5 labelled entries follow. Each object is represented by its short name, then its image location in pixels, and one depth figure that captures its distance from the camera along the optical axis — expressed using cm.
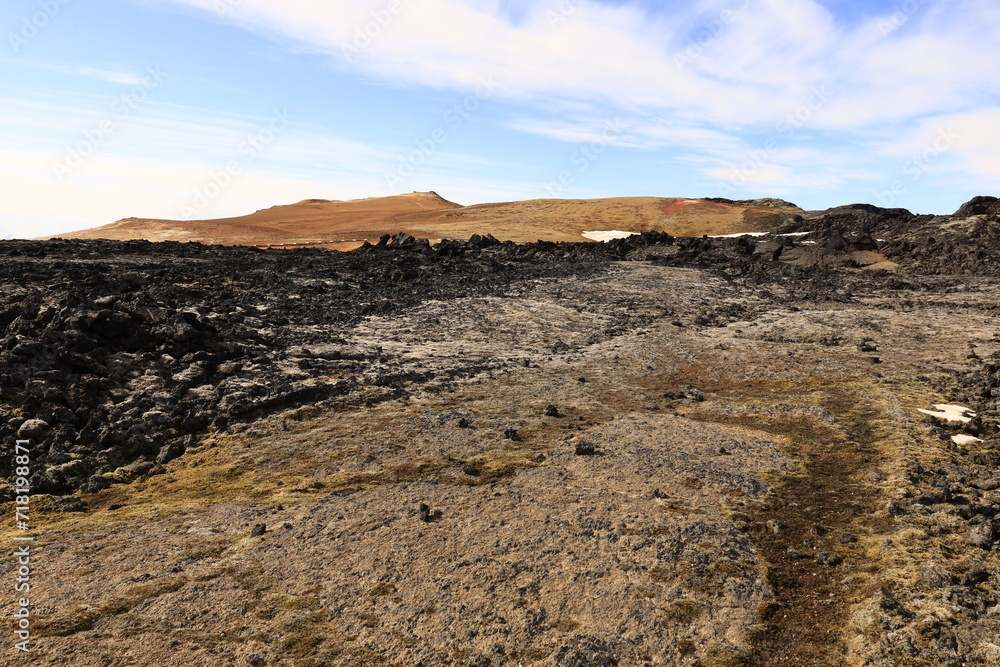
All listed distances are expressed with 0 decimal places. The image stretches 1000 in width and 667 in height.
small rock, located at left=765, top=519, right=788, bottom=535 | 851
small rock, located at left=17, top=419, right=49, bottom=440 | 1068
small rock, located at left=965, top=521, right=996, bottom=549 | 798
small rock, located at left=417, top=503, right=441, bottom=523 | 852
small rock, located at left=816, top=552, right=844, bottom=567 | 785
